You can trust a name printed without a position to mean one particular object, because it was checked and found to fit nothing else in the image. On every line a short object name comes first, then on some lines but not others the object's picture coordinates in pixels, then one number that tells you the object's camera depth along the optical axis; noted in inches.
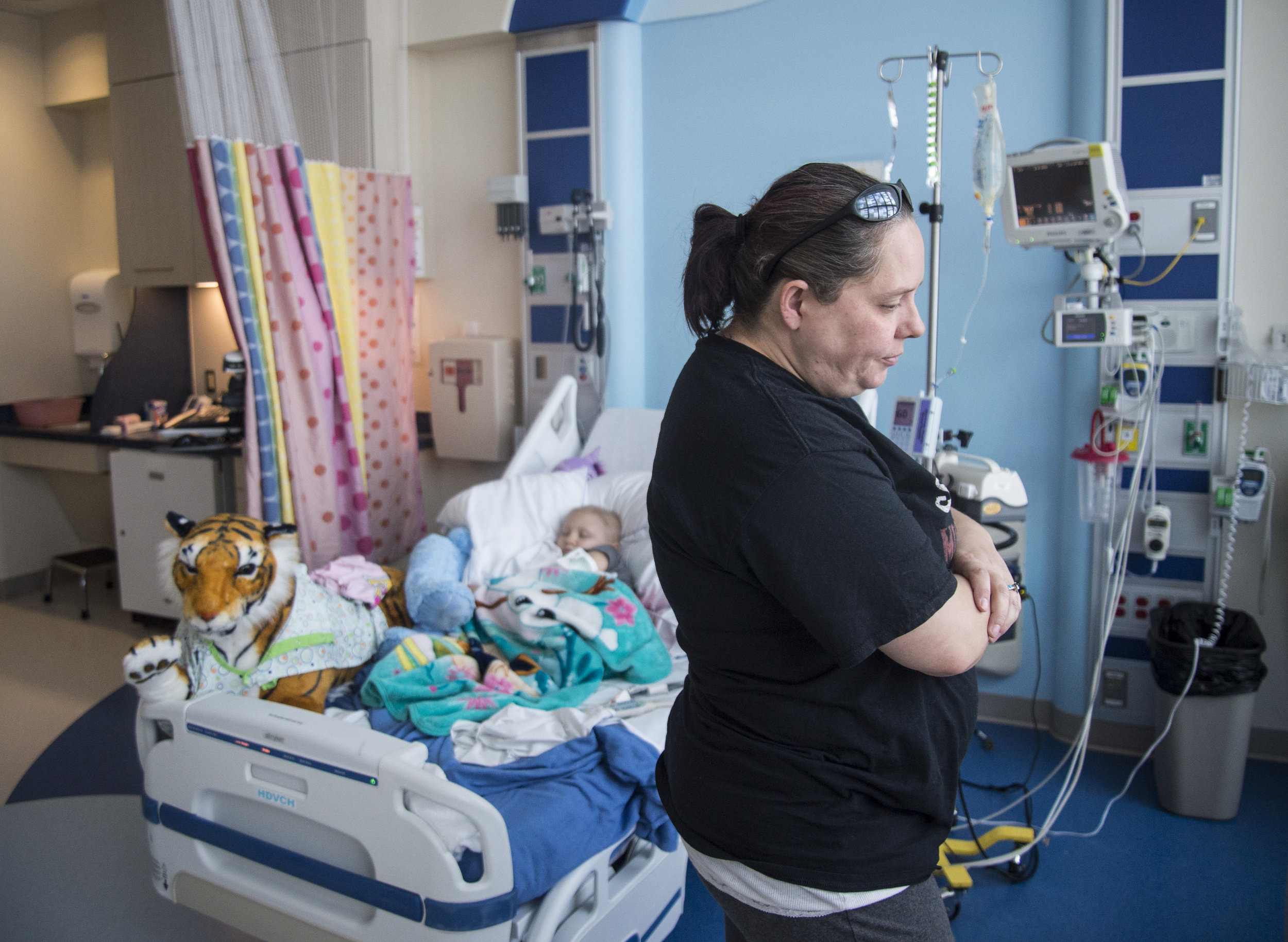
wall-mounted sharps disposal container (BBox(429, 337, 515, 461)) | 148.9
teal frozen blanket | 83.7
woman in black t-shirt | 33.2
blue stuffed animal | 97.3
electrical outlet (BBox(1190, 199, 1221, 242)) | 105.8
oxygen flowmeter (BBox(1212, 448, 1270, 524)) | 105.1
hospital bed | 60.9
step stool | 175.2
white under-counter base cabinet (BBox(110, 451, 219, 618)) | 147.3
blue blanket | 64.7
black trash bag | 98.2
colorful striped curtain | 111.7
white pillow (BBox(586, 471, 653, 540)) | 119.3
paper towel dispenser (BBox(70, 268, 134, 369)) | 186.4
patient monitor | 94.1
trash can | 98.5
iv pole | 83.4
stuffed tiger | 78.2
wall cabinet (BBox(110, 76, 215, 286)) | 163.9
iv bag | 87.6
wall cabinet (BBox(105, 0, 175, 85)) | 162.9
